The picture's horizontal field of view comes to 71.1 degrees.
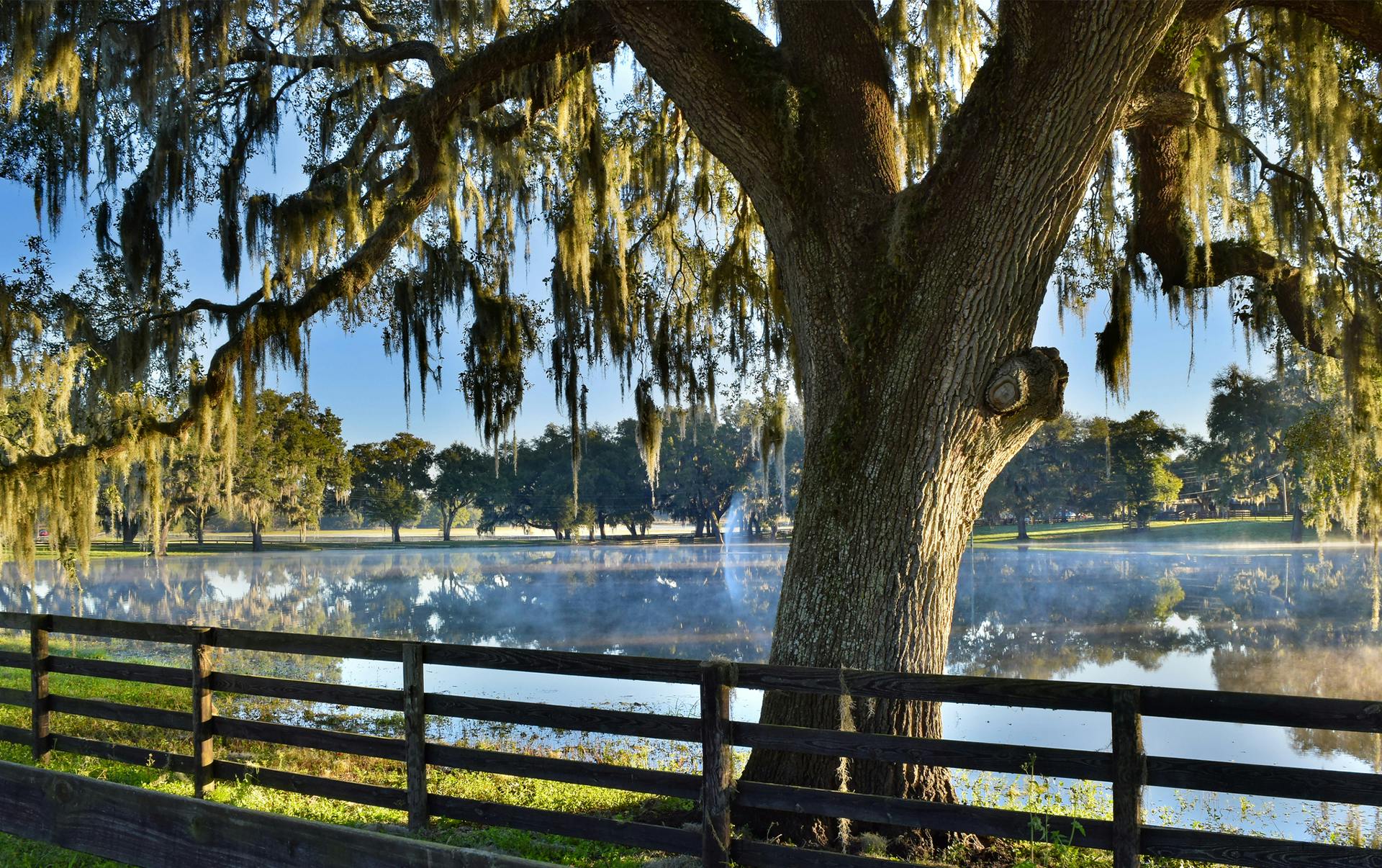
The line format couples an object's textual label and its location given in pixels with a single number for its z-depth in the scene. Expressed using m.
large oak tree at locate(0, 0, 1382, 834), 5.40
